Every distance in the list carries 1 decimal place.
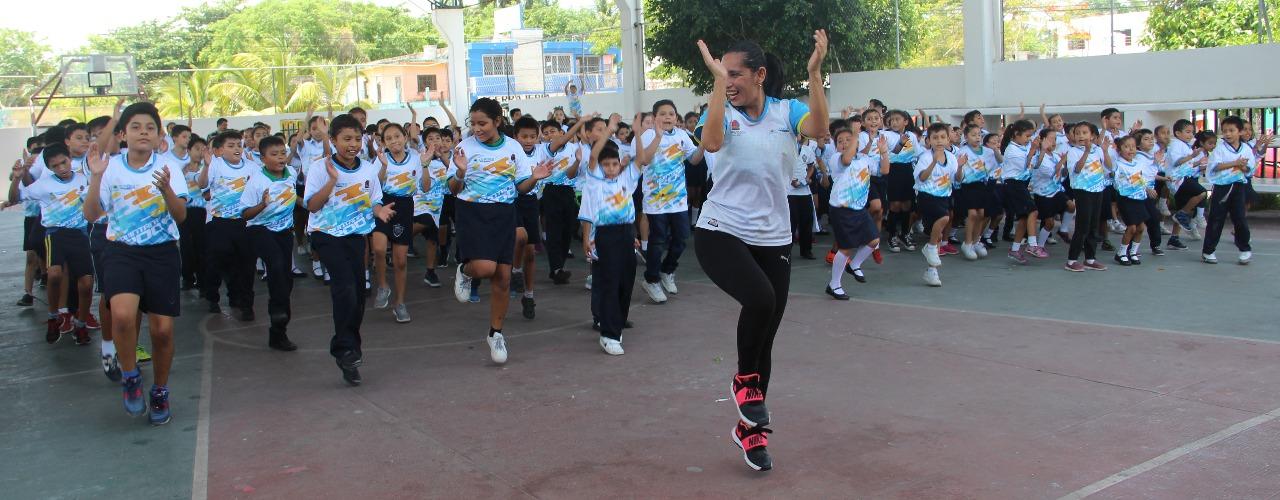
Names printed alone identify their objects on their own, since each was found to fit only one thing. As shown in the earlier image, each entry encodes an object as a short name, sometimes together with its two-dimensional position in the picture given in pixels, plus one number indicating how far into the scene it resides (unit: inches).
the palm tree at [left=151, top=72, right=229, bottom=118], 1153.4
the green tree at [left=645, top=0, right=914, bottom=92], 776.9
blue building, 1224.2
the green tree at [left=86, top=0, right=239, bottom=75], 2341.3
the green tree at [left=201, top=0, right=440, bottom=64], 2277.3
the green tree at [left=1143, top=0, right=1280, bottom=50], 624.1
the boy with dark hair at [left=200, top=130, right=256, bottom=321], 355.9
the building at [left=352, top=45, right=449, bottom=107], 1771.7
